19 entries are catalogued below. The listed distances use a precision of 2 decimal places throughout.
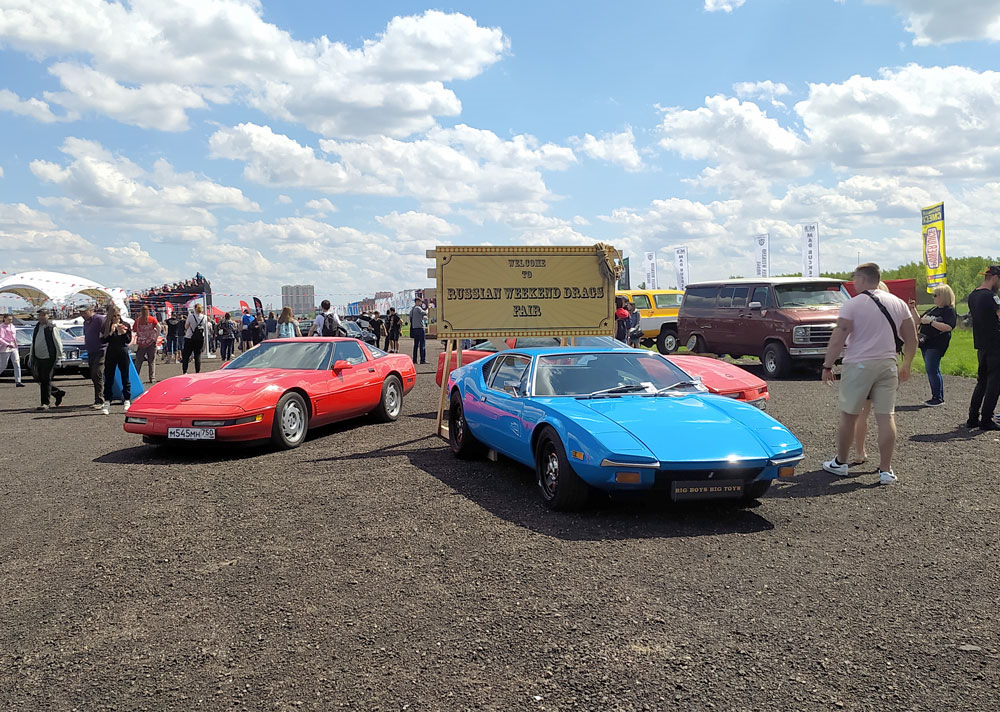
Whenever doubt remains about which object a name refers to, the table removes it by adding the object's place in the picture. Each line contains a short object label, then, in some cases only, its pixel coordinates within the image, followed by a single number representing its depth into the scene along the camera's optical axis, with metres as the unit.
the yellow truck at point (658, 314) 23.83
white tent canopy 38.97
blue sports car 5.45
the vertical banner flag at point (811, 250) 38.28
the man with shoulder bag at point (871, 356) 6.85
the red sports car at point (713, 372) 9.24
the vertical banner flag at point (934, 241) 32.16
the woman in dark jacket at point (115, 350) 12.29
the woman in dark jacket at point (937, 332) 10.53
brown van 16.14
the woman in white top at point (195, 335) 16.50
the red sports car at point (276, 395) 8.38
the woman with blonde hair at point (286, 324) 16.97
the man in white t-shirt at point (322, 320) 20.50
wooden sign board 9.29
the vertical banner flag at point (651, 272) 51.00
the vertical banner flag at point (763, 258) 42.00
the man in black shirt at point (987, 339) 9.18
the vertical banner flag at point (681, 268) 47.19
